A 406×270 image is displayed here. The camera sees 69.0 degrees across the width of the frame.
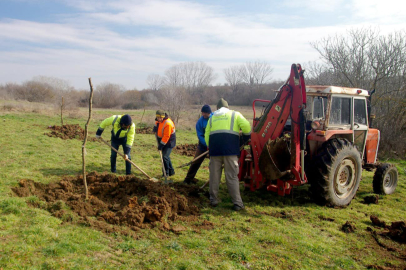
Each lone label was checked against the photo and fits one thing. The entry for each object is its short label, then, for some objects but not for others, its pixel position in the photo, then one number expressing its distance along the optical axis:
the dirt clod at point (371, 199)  6.32
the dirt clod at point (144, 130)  17.19
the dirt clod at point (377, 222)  5.00
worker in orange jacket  7.23
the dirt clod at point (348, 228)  4.72
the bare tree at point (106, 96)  48.47
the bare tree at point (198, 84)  49.31
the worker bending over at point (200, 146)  6.86
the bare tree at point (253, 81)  54.81
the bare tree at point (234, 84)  55.81
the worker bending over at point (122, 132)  7.02
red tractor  5.36
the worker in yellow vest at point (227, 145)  5.23
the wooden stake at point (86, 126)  4.79
